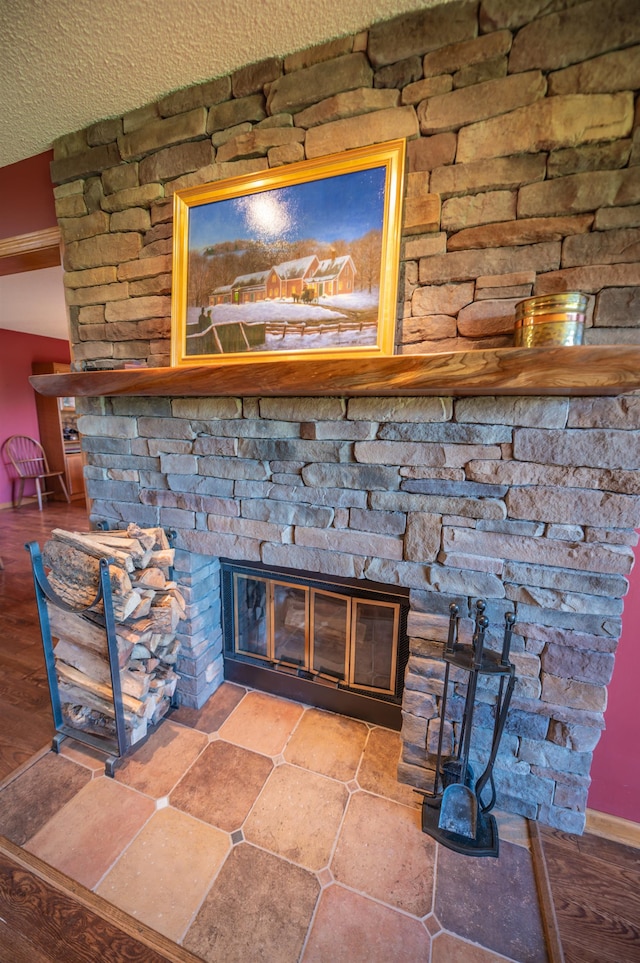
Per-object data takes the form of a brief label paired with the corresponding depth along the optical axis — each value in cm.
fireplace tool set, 112
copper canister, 92
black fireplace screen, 159
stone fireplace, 101
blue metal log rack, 136
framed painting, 120
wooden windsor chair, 489
